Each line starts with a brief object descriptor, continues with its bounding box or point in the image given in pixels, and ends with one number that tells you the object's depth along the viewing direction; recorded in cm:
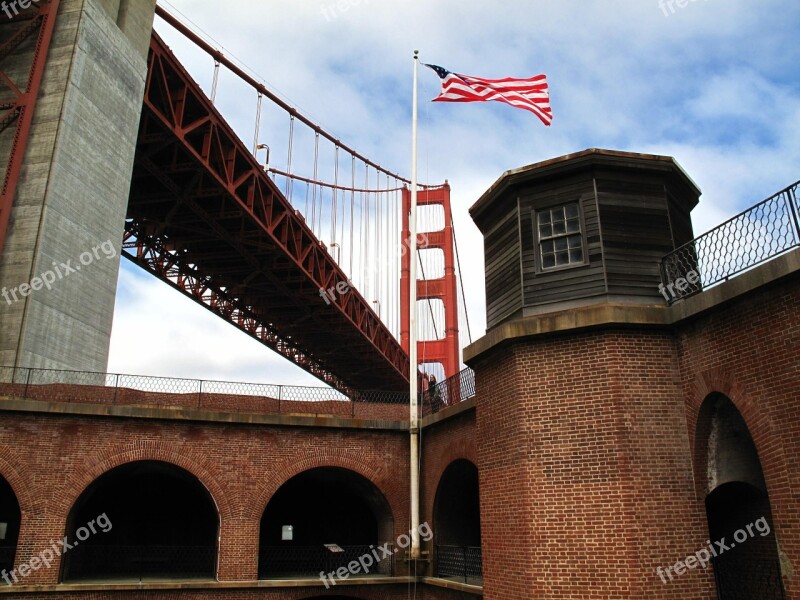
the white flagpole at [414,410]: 1512
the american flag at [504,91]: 1320
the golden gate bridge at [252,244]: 2395
